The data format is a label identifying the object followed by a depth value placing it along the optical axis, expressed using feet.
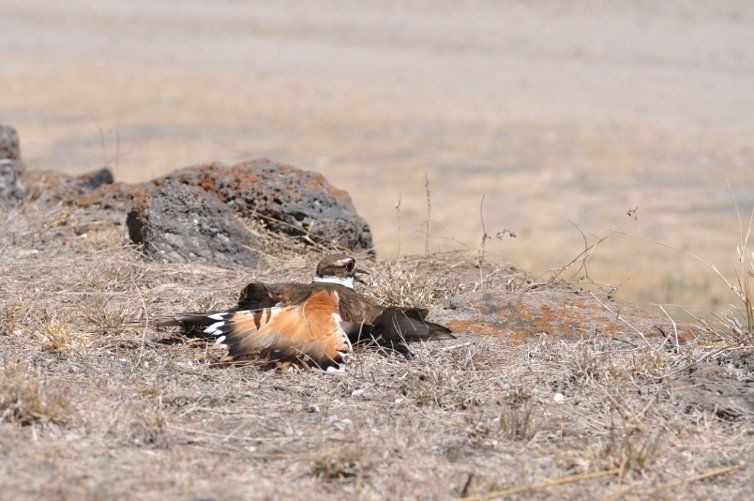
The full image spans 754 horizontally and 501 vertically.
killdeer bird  25.98
